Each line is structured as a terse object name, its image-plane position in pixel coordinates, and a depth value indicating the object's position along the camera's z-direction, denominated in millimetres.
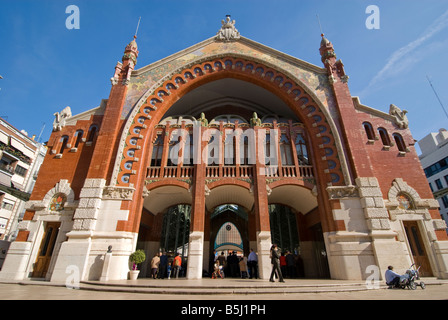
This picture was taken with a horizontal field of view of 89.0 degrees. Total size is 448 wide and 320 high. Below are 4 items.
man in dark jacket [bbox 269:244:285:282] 10656
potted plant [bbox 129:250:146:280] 12763
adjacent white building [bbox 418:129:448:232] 35406
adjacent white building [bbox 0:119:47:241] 29328
